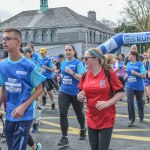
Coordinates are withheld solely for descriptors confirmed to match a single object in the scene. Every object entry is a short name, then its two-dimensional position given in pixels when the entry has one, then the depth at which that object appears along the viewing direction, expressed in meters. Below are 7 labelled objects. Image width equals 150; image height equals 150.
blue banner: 14.69
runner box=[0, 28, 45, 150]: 4.74
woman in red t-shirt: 4.94
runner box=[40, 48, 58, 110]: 12.23
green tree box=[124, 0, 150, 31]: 70.24
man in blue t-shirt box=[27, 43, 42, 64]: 10.93
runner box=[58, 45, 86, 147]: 7.42
